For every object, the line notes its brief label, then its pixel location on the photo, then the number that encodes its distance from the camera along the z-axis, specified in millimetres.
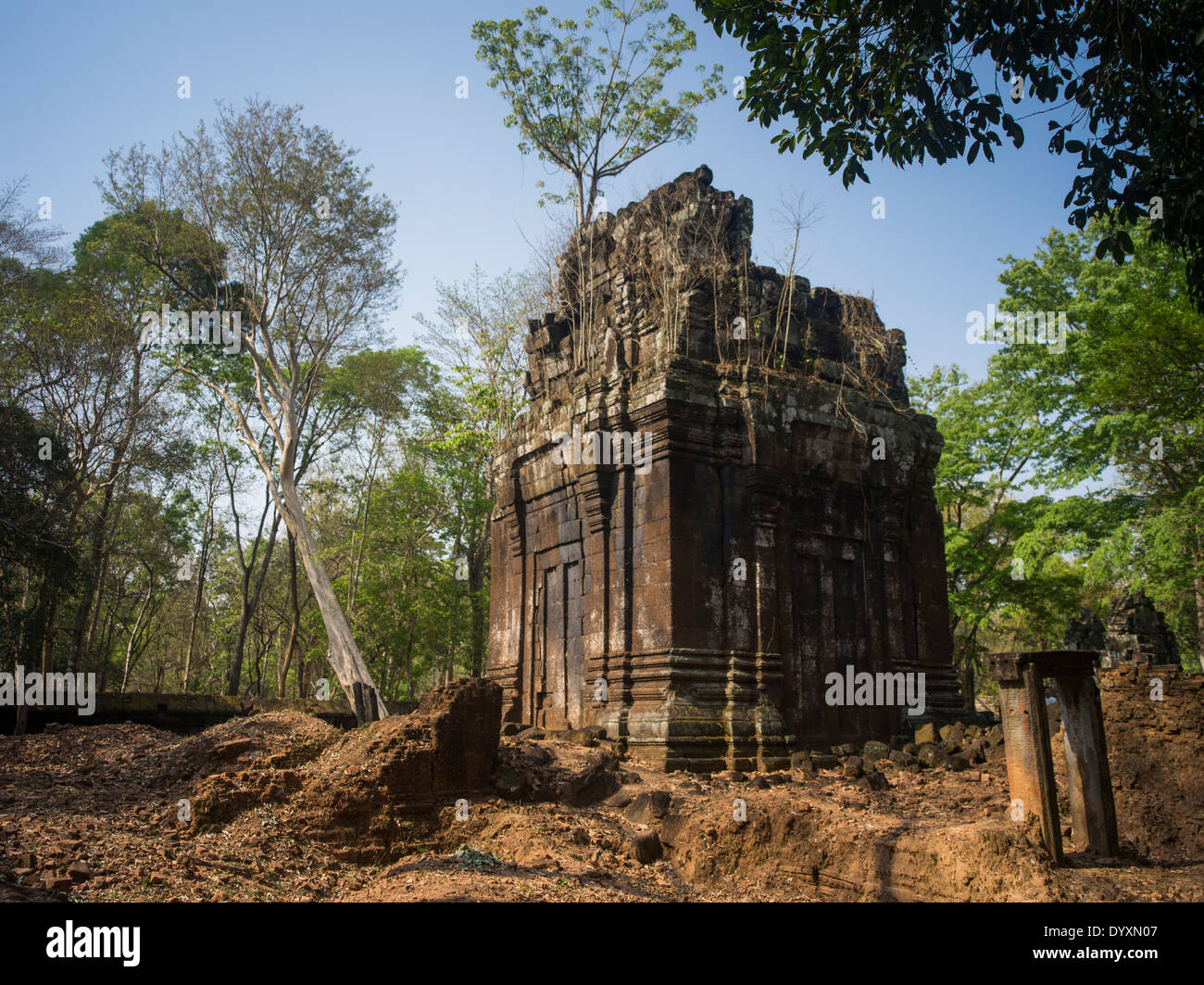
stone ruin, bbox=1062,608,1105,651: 17594
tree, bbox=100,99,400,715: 16141
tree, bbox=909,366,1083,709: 21625
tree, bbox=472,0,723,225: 22219
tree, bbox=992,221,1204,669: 16641
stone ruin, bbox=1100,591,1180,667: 15719
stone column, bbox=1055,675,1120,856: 6484
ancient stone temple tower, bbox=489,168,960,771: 10742
